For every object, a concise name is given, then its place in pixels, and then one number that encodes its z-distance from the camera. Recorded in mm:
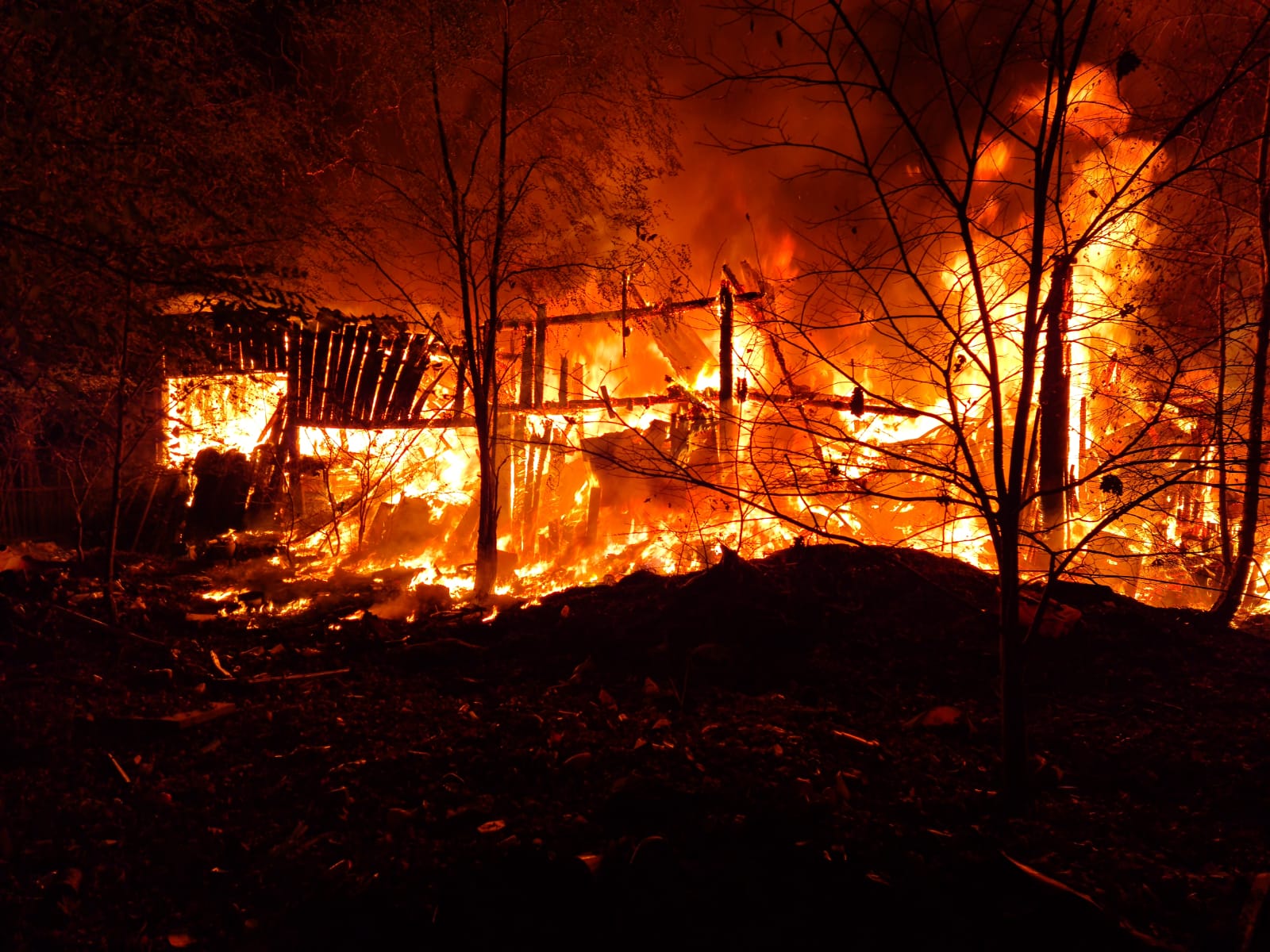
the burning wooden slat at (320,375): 11414
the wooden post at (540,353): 9461
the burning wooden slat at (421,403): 10474
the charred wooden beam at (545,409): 8359
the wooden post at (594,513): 9852
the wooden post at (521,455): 9930
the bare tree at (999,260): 2633
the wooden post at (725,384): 7621
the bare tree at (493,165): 8008
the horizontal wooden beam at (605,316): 7851
